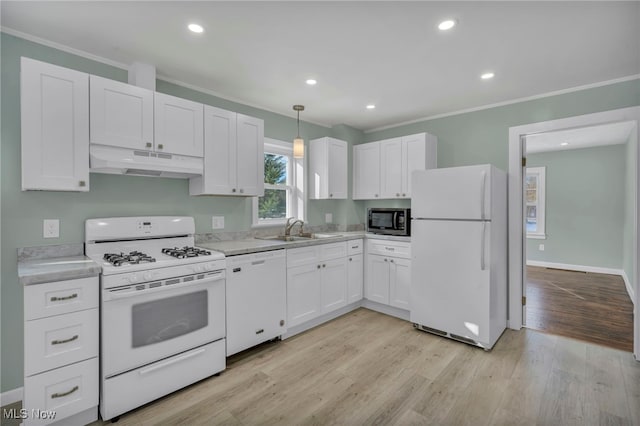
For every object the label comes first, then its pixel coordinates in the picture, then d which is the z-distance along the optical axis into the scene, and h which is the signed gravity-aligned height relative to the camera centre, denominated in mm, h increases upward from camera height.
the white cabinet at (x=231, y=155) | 2783 +532
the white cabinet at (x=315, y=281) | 3106 -757
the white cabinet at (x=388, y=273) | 3562 -746
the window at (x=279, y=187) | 3771 +308
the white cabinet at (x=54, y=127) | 1936 +547
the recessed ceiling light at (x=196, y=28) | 2053 +1233
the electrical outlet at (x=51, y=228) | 2207 -127
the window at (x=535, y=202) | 6512 +204
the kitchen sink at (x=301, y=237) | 3555 -304
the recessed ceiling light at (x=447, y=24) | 1993 +1229
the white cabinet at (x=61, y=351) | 1688 -808
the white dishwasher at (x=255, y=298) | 2584 -783
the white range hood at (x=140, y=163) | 2180 +371
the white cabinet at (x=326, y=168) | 4051 +575
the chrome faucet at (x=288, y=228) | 3643 -201
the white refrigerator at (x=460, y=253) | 2846 -408
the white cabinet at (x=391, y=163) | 3847 +635
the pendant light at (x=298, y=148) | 3287 +671
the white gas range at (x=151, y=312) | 1915 -691
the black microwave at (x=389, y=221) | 3678 -121
